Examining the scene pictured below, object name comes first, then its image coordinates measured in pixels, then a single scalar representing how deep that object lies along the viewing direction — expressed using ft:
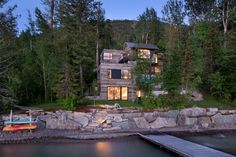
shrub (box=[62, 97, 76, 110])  45.07
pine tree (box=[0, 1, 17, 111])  43.95
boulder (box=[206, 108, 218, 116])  45.50
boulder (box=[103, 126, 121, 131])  40.08
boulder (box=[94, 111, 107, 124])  41.34
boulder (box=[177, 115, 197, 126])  43.77
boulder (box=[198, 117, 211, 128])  43.65
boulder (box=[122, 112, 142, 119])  42.56
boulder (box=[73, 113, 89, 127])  40.92
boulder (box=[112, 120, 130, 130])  40.97
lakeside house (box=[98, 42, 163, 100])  61.27
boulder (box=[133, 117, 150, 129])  41.54
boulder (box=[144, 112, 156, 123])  42.33
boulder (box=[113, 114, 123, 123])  41.63
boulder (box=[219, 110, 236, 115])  46.66
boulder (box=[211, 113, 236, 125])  45.30
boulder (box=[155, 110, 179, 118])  43.93
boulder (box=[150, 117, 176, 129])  41.86
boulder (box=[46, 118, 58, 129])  40.02
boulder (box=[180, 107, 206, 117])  44.56
